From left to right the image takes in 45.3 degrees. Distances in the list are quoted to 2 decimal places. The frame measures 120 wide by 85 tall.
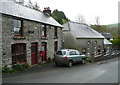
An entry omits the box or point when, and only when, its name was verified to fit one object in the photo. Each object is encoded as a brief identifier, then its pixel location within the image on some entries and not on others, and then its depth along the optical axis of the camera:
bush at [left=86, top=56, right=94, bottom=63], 19.52
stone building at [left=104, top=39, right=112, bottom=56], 33.33
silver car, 14.52
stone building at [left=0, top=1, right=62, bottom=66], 11.47
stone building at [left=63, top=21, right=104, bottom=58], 24.28
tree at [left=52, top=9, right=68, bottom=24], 45.01
